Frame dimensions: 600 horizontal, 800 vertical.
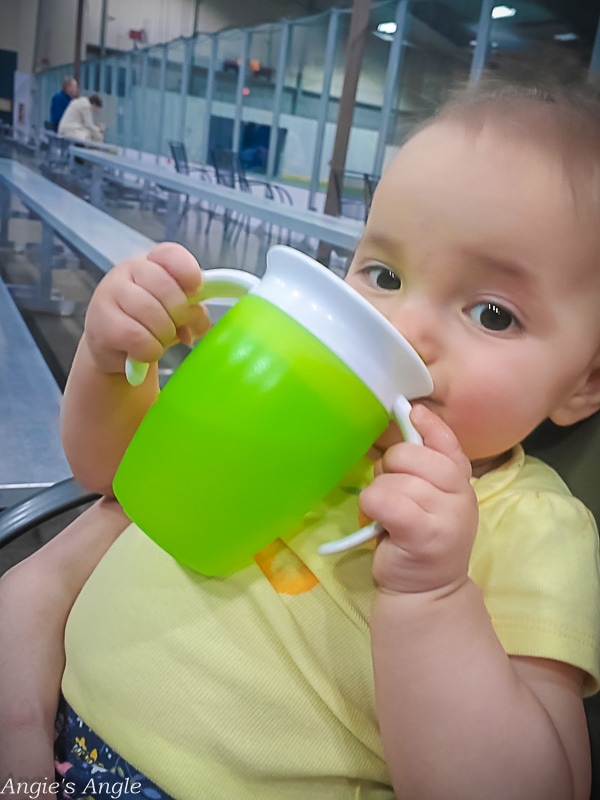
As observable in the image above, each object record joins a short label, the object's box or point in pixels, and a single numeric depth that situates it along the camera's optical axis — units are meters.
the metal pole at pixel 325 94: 4.70
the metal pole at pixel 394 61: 3.83
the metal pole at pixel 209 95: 7.12
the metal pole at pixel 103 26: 8.77
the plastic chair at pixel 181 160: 9.39
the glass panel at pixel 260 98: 5.53
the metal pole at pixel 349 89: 4.13
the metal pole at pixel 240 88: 6.08
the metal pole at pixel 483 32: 2.66
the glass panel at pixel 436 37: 3.08
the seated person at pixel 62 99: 10.51
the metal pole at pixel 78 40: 10.19
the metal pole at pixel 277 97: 5.21
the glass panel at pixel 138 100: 10.09
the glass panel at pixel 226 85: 6.47
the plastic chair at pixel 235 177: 7.34
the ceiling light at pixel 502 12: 2.88
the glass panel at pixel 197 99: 7.46
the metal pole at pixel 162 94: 8.86
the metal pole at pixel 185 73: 7.84
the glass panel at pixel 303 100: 5.02
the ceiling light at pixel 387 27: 4.26
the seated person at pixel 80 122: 9.51
